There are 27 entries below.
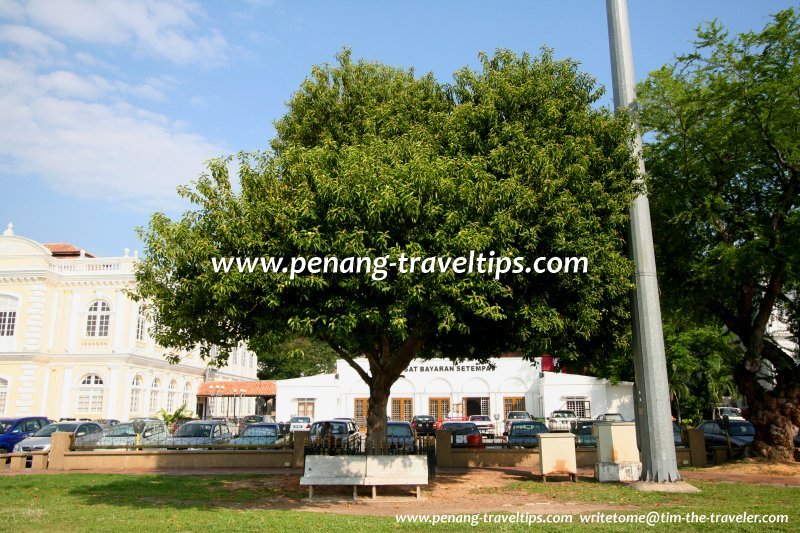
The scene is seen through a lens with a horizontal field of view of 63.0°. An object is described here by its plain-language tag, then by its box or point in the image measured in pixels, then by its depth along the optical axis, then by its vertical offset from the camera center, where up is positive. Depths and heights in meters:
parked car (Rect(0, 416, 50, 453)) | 24.60 -0.65
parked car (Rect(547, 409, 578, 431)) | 34.28 -0.70
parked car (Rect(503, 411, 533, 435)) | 41.78 -0.49
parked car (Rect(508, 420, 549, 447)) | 22.30 -0.86
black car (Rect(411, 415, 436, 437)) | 31.89 -0.78
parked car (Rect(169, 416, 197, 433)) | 35.04 -0.59
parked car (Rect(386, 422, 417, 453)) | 18.71 -0.73
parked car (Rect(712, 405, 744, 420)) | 49.69 -0.44
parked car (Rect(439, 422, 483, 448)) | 21.50 -0.98
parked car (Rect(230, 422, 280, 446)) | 22.05 -0.85
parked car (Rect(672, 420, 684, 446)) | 21.22 -0.97
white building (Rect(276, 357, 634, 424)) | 44.59 +1.05
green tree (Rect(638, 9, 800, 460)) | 17.05 +6.01
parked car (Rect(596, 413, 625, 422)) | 35.59 -0.56
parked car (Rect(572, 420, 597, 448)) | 20.66 -1.04
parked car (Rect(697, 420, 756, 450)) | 23.19 -1.02
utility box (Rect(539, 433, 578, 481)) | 16.06 -1.18
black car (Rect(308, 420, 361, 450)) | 22.16 -0.67
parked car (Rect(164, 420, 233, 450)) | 22.08 -0.85
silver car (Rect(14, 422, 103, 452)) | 22.66 -0.85
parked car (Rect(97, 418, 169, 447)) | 22.27 -0.86
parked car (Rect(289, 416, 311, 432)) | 36.84 -0.77
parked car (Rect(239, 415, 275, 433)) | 39.05 -0.55
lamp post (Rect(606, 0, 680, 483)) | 14.57 +0.98
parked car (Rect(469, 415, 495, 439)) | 34.56 -0.96
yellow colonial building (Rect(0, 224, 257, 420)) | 39.31 +4.53
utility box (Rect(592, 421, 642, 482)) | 16.02 -1.13
